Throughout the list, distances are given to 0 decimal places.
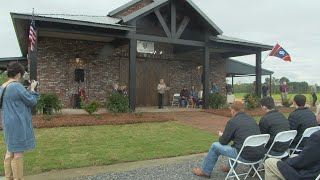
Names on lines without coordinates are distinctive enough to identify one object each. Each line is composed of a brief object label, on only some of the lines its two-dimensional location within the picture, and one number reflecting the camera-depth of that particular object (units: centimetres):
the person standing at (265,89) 2272
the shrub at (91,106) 1213
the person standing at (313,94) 2059
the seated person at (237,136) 512
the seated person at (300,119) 579
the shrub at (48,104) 1155
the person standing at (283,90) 2222
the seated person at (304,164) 353
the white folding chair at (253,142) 490
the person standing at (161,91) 1619
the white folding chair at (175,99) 1934
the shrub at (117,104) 1294
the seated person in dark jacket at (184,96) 1844
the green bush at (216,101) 1638
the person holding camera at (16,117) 457
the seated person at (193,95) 1831
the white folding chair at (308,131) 547
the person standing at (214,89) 1938
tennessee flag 1767
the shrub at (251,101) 1602
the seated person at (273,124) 539
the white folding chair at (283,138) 514
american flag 1123
